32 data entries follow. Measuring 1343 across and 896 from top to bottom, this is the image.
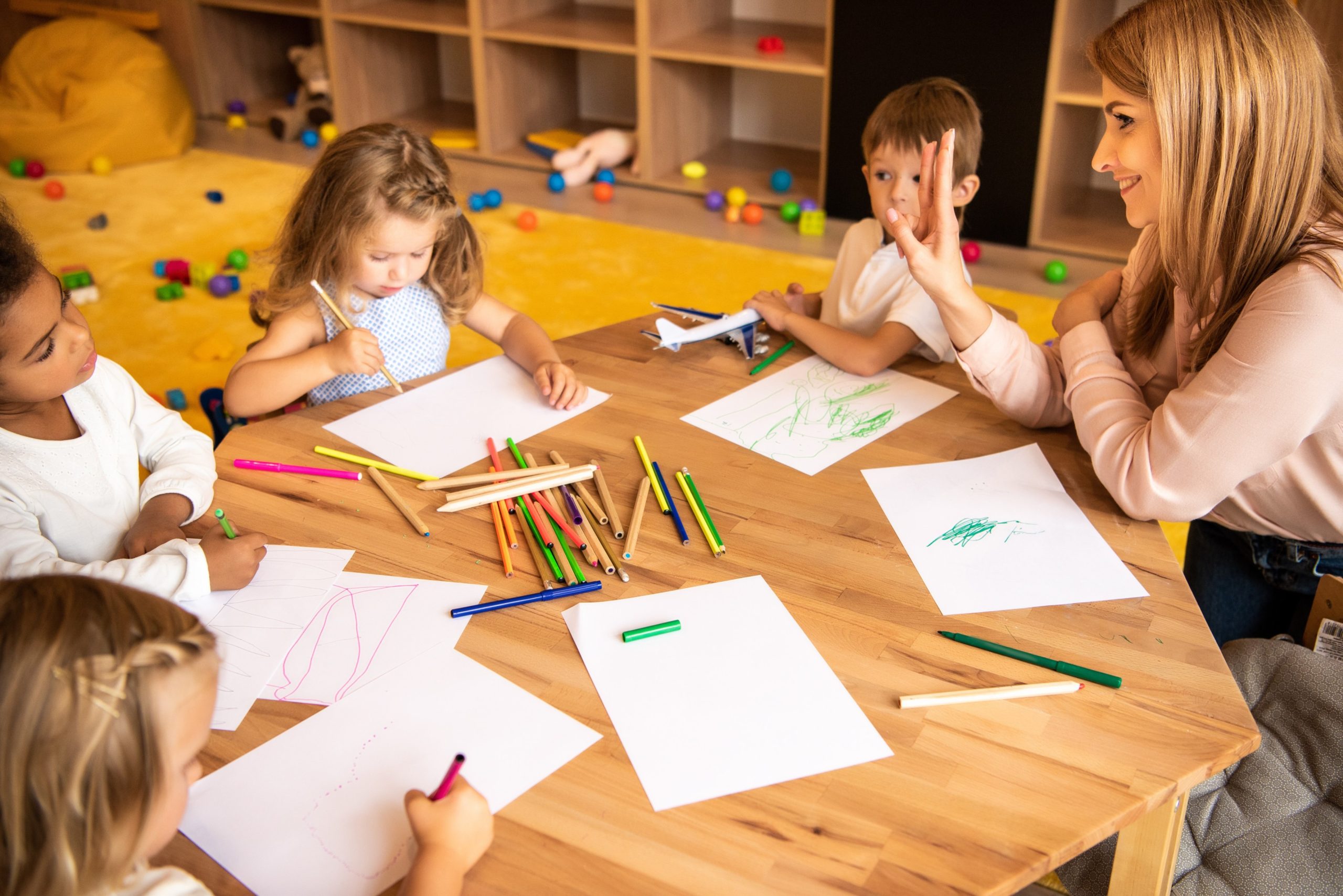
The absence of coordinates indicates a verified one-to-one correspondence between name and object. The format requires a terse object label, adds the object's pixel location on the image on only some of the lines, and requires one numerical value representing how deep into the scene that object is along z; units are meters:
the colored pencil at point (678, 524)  1.16
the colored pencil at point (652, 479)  1.22
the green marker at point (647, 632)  1.01
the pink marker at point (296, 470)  1.29
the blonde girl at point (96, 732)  0.65
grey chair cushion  1.03
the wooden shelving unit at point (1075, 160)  3.16
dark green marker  0.96
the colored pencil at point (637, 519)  1.13
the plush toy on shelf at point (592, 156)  4.07
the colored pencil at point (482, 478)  1.25
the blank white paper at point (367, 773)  0.81
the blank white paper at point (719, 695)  0.88
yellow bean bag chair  4.14
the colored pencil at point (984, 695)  0.93
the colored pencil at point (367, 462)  1.29
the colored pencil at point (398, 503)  1.18
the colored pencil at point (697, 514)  1.14
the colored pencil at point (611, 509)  1.17
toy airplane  1.59
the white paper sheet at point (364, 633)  0.97
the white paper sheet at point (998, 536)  1.09
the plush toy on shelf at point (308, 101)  4.57
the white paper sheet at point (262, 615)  0.97
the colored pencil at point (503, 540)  1.11
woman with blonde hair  1.12
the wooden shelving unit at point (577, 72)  3.89
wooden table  0.80
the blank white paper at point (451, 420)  1.35
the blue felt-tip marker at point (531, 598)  1.04
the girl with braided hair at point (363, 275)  1.57
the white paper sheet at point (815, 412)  1.36
